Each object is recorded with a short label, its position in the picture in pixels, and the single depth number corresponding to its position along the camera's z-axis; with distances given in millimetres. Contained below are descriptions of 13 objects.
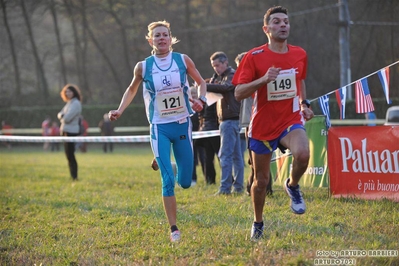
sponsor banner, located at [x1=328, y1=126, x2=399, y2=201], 15859
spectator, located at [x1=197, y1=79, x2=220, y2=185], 22094
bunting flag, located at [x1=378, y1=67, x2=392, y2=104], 16094
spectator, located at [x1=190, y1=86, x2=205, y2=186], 21844
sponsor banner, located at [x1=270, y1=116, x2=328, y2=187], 18856
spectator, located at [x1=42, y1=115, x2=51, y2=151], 72187
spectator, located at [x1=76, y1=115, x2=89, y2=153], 64831
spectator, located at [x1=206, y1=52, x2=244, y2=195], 19578
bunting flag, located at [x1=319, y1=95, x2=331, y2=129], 17641
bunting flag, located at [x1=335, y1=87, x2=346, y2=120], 17277
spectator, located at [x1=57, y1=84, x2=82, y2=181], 27359
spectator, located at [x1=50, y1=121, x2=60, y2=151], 72325
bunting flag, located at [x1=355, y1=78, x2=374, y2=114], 16734
